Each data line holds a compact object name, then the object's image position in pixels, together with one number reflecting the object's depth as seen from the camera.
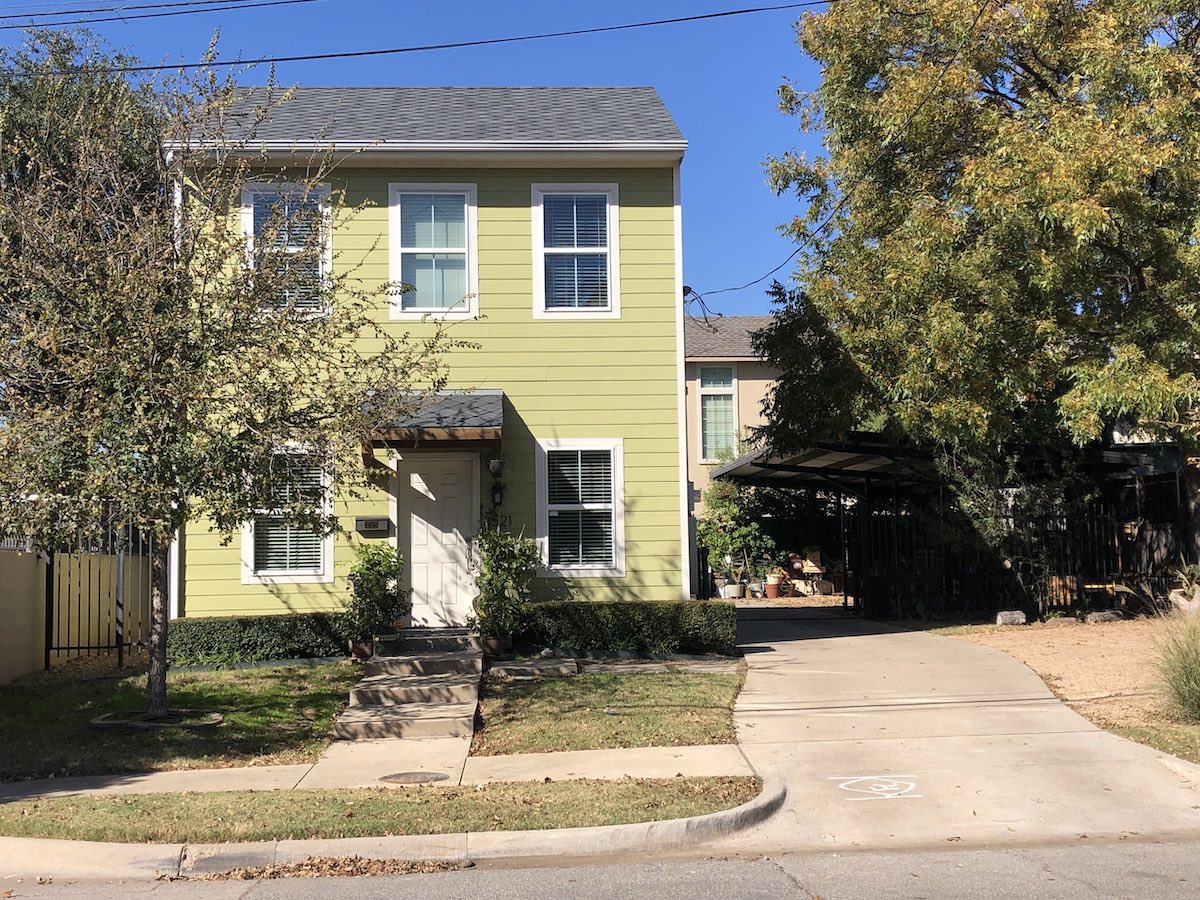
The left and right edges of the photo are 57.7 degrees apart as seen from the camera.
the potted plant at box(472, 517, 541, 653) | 12.77
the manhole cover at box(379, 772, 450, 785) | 8.20
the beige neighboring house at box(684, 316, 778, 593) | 29.20
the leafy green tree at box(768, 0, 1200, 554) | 12.05
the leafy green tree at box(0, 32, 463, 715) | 9.00
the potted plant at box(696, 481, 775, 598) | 26.06
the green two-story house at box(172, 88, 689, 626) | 13.64
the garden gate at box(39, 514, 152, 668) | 13.88
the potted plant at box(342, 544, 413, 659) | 12.81
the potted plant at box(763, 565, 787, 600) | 25.80
